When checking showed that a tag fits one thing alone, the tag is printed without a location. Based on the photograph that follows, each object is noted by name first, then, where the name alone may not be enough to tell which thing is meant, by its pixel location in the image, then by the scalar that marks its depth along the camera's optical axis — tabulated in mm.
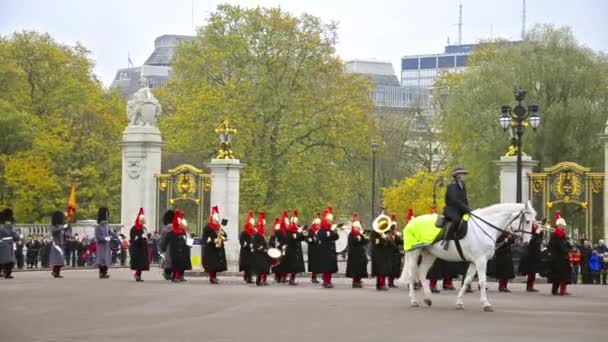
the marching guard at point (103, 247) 34344
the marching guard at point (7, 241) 33688
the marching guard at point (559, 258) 28484
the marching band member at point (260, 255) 32156
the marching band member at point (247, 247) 32750
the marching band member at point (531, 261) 30250
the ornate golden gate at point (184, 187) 45812
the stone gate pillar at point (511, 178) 40250
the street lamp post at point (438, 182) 63109
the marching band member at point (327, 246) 32000
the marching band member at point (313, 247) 32500
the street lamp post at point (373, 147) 63062
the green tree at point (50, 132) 61250
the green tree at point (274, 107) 61781
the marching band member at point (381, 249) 29984
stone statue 47594
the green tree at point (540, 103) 52219
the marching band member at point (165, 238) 33438
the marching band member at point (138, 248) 33469
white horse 23750
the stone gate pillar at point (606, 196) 39206
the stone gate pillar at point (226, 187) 44594
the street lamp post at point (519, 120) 37094
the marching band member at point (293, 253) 32969
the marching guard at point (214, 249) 32781
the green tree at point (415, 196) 69062
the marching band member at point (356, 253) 31453
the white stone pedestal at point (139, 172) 46594
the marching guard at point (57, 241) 34375
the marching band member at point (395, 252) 30469
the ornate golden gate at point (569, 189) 39812
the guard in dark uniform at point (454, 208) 23547
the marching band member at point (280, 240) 33156
